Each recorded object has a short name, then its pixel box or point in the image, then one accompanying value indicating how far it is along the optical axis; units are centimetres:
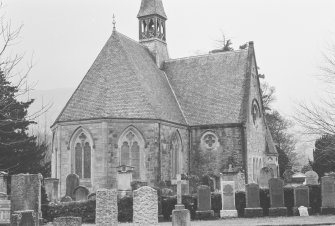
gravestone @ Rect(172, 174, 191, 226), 1425
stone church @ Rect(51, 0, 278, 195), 3045
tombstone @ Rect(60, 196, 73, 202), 2367
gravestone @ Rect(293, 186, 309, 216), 2111
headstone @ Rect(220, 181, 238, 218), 2167
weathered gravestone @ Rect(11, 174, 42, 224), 1450
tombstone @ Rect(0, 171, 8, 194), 2161
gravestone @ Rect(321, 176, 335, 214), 2088
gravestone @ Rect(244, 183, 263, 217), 2119
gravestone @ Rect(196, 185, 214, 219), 2139
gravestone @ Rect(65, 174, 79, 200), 2647
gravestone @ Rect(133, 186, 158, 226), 1344
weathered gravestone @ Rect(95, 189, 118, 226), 1319
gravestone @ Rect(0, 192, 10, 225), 1806
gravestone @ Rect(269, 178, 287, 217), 2102
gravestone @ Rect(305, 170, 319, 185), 2662
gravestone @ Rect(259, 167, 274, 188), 2824
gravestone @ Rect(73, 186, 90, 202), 2488
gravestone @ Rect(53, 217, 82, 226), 1146
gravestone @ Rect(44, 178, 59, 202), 2527
